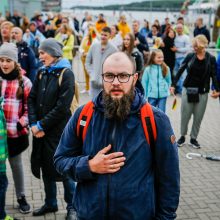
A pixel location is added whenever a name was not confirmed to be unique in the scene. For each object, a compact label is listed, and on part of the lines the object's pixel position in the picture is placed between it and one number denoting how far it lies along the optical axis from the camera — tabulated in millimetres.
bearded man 2289
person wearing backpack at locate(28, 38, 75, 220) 3945
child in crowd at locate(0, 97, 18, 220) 3678
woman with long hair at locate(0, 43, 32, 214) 4129
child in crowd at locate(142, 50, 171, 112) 6609
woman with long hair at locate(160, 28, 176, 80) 11336
